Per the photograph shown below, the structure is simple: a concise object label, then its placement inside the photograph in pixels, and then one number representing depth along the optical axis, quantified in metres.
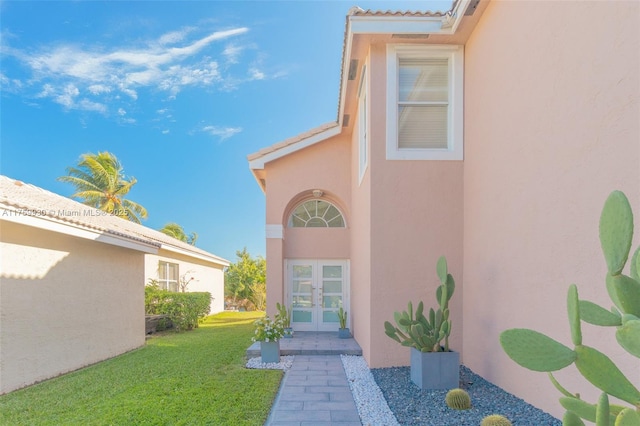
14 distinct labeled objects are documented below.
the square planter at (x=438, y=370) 5.68
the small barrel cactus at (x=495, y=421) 3.91
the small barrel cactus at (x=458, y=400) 4.85
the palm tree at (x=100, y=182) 23.09
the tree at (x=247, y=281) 21.58
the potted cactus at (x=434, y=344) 5.69
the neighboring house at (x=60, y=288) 6.27
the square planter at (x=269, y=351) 7.88
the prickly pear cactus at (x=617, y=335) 1.77
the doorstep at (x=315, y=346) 8.54
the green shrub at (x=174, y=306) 12.80
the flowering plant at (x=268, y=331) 7.84
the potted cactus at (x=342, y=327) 10.33
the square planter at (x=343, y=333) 10.31
